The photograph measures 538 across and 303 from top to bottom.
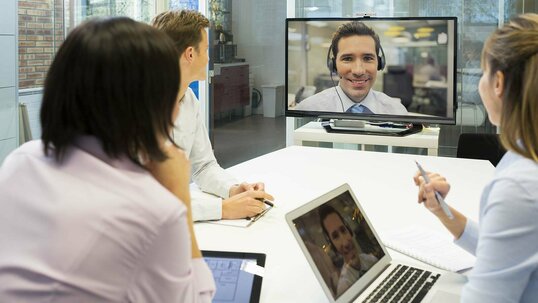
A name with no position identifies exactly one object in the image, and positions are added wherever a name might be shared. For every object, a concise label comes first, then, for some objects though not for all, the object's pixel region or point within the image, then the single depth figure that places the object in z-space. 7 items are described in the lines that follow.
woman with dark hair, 0.84
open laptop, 1.28
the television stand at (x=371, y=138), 4.08
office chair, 3.17
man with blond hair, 1.93
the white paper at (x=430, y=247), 1.56
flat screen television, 4.14
